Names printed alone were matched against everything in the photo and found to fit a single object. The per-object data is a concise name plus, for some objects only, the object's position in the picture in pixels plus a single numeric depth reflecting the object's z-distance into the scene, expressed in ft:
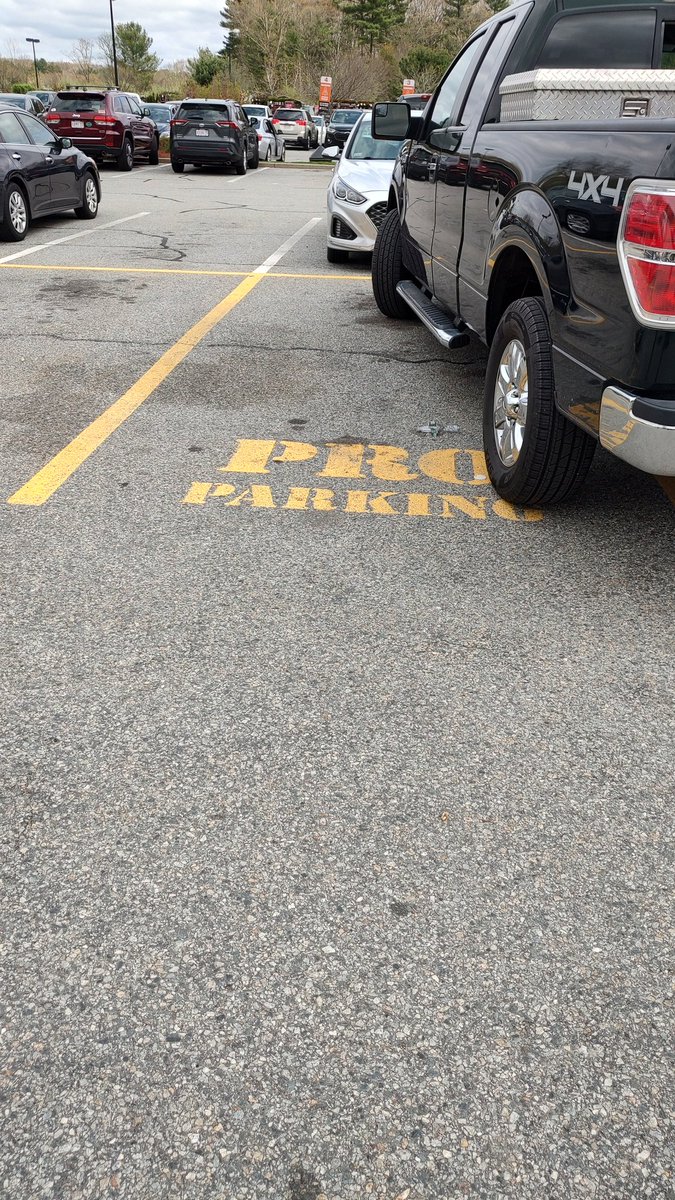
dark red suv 78.12
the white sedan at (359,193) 33.45
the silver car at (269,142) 106.83
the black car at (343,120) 107.10
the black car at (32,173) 37.91
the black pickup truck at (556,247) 9.98
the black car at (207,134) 81.46
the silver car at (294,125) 141.69
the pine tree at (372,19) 262.47
